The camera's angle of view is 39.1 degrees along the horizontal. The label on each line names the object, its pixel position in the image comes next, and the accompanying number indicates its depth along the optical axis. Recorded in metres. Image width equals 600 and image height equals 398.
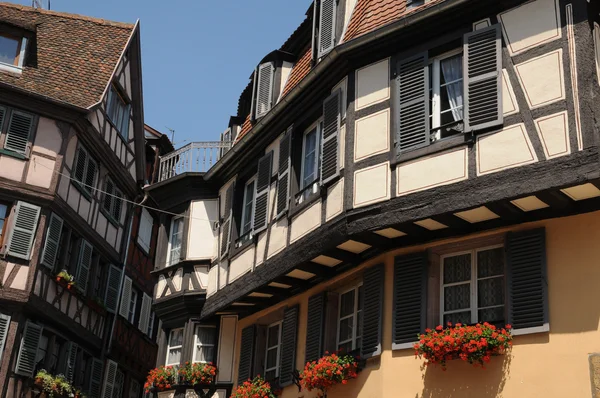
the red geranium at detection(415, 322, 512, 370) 10.27
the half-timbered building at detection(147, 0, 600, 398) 10.16
